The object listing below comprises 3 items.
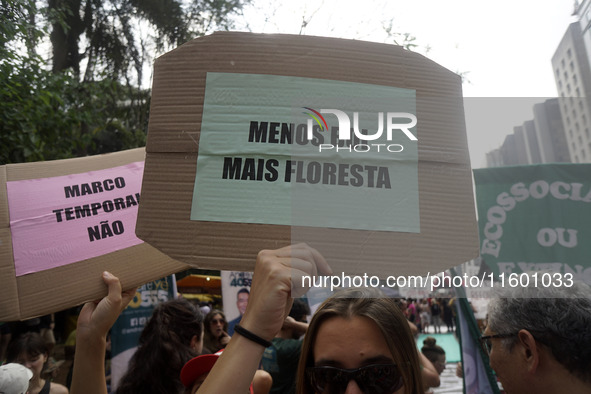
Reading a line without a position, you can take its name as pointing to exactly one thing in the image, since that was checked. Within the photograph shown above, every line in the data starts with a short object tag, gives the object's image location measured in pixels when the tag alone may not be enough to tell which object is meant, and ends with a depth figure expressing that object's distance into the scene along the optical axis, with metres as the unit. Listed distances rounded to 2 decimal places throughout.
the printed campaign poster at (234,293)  4.92
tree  4.46
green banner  1.65
